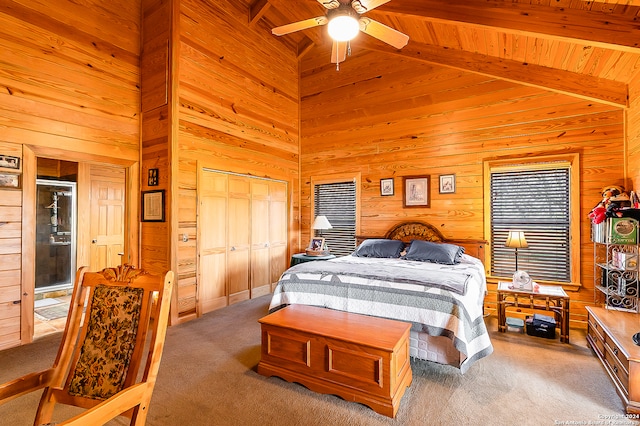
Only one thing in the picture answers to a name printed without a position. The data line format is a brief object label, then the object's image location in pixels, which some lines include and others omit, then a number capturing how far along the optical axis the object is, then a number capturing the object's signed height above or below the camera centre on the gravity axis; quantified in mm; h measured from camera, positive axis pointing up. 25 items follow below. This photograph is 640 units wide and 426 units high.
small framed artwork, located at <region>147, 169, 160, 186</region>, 4055 +493
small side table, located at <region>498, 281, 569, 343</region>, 3330 -1002
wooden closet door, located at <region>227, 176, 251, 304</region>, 4777 -393
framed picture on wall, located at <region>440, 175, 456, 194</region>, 4586 +441
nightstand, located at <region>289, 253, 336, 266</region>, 4932 -703
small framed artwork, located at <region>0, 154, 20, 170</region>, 3131 +535
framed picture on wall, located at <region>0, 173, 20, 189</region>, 3137 +347
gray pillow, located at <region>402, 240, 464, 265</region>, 3873 -502
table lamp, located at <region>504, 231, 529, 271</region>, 3697 -319
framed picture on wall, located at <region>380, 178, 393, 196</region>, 5090 +452
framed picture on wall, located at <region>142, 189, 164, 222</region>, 3986 +108
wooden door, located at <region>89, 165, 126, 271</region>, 5492 -32
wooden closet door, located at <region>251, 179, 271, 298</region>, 5172 -426
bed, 2561 -750
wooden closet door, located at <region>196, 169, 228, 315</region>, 4289 -386
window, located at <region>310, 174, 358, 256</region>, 5516 +54
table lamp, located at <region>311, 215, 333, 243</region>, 5230 -155
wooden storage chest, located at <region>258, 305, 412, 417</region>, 2178 -1076
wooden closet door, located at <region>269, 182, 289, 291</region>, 5547 -281
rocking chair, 1326 -625
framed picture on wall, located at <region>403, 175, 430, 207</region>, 4805 +355
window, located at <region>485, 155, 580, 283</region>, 3879 -20
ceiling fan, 2545 +1685
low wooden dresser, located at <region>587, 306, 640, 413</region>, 2119 -1064
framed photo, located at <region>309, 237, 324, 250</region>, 5340 -519
